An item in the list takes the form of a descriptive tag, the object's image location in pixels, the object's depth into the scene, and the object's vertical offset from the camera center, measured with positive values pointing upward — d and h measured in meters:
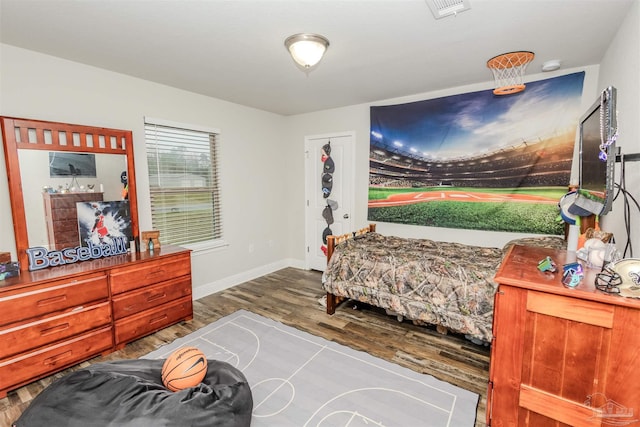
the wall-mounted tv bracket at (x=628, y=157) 1.35 +0.13
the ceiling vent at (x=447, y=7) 1.75 +1.12
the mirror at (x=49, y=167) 2.30 +0.20
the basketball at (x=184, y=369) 1.67 -1.08
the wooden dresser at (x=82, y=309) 2.02 -0.99
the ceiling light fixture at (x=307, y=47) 2.12 +1.04
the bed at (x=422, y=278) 2.38 -0.86
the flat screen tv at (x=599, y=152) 1.22 +0.16
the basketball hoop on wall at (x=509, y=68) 2.48 +1.12
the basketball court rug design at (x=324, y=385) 1.83 -1.45
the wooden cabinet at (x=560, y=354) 1.12 -0.73
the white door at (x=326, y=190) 4.39 -0.05
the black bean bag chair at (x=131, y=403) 1.34 -1.07
